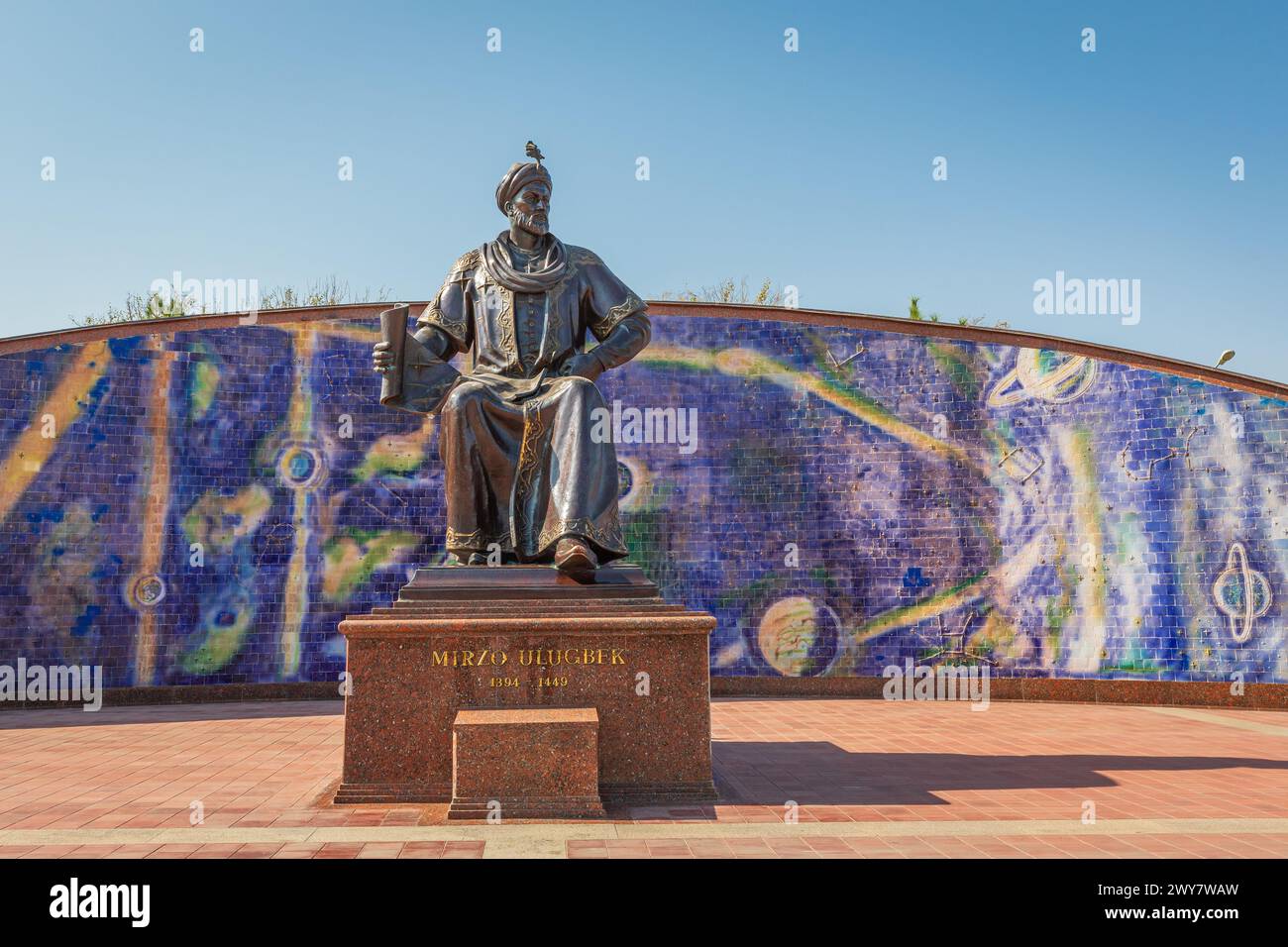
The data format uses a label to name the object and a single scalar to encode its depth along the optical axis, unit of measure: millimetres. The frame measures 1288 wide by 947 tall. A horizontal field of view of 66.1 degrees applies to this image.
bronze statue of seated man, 5992
